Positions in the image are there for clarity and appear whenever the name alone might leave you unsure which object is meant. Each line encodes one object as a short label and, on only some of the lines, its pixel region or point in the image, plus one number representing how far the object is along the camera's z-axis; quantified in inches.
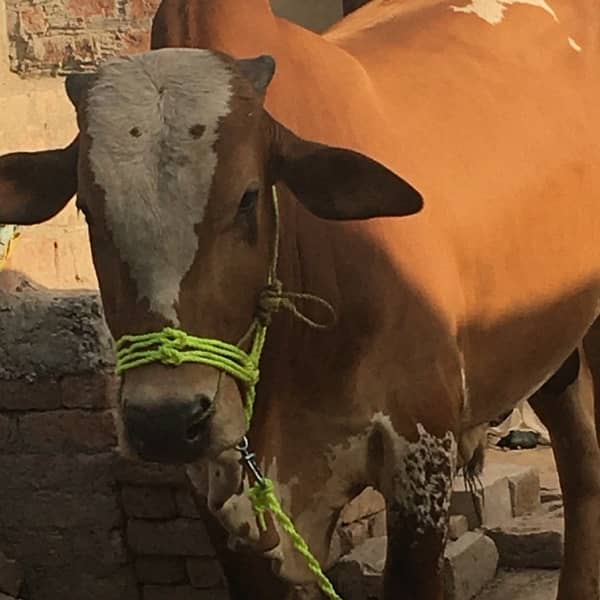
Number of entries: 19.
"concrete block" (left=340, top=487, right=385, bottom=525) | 173.5
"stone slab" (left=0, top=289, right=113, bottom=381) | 168.2
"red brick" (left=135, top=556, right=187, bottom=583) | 170.1
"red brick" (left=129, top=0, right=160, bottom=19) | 201.0
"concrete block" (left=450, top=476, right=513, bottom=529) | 184.4
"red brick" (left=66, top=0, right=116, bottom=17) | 201.2
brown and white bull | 99.0
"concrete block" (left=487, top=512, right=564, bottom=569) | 182.9
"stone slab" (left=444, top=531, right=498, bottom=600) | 167.0
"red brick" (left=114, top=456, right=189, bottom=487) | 166.1
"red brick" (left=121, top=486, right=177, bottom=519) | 168.1
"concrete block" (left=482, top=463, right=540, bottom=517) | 194.7
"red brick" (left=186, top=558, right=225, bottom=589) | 167.6
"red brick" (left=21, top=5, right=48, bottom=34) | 201.6
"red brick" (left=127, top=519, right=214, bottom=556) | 167.2
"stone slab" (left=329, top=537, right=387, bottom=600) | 163.3
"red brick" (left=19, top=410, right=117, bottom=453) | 169.8
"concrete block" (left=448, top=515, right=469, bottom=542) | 177.4
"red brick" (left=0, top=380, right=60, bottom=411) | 170.9
